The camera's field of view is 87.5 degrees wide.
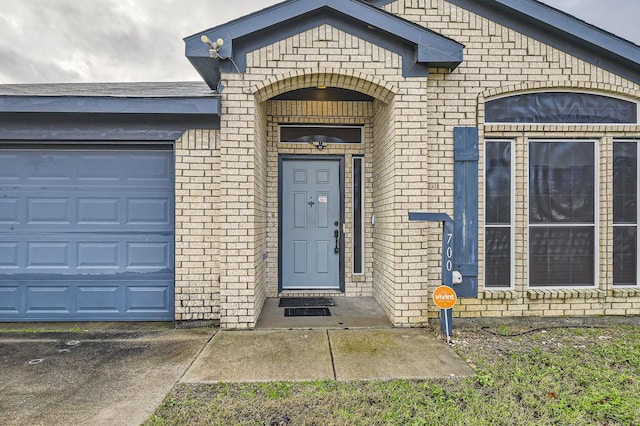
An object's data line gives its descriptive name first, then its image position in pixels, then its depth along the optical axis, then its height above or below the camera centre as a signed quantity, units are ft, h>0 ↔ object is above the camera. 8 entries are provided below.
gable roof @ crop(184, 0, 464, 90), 13.33 +7.38
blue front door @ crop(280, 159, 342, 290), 19.08 -0.63
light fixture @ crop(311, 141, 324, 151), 18.66 +3.85
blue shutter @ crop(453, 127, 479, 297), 15.03 +0.56
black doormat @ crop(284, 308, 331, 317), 15.71 -4.78
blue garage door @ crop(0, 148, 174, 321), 15.15 -1.08
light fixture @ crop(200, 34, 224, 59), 12.80 +6.53
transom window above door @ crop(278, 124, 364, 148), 18.76 +4.48
